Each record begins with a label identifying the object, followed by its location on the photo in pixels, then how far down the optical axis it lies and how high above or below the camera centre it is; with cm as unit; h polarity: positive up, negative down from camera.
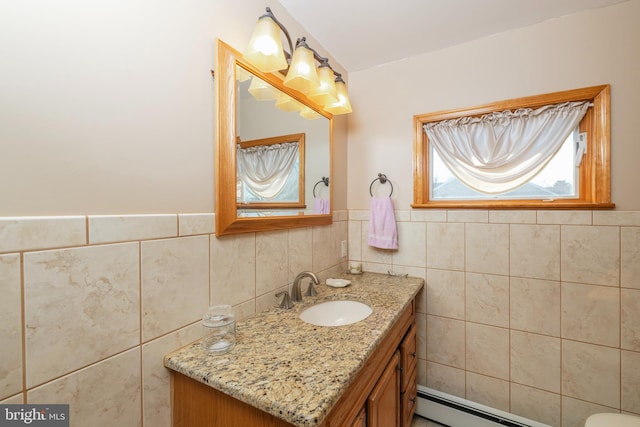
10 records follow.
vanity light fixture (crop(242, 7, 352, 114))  100 +63
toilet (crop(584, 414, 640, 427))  108 -89
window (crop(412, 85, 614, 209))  132 +22
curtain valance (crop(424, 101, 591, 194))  142 +40
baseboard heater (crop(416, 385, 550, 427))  148 -121
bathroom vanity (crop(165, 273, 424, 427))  64 -45
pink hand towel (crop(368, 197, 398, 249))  175 -10
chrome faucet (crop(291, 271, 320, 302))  125 -37
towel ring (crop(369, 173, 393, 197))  182 +22
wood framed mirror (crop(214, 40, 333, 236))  98 +36
